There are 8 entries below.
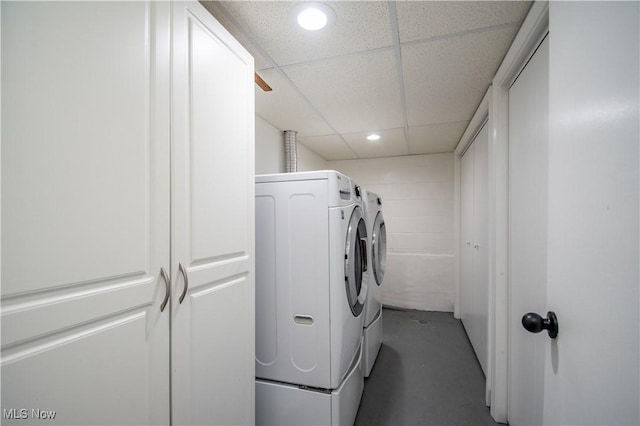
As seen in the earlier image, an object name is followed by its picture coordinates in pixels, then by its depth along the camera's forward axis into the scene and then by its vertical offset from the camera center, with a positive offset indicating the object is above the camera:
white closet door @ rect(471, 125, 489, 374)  2.16 -0.30
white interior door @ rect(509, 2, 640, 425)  0.50 +0.00
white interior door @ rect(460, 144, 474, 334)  2.81 -0.31
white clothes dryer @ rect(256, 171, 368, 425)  1.45 -0.50
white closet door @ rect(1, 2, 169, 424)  0.52 +0.00
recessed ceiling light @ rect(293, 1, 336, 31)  1.14 +0.90
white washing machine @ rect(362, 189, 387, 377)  2.20 -0.65
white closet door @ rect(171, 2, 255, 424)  0.87 -0.05
